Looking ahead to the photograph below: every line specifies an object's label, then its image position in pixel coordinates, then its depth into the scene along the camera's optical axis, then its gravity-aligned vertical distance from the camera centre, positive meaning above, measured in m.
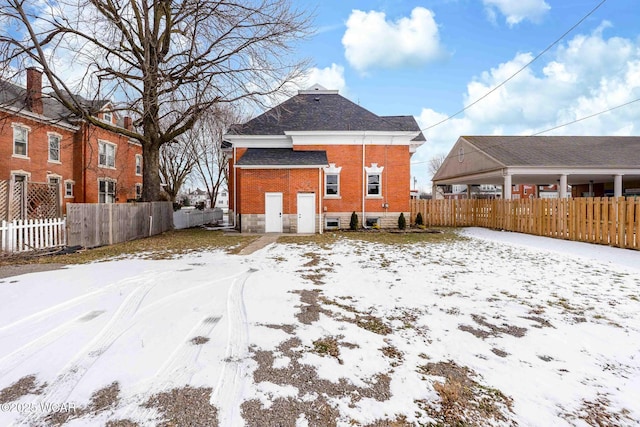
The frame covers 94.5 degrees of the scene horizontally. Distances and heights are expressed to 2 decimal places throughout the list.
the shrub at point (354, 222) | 17.52 -0.84
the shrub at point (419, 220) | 19.33 -0.81
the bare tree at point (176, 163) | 32.16 +5.17
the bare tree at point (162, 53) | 12.98 +7.40
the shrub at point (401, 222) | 17.58 -0.86
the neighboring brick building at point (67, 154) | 19.36 +4.28
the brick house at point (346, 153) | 17.94 +3.37
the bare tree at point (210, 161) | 33.09 +5.68
